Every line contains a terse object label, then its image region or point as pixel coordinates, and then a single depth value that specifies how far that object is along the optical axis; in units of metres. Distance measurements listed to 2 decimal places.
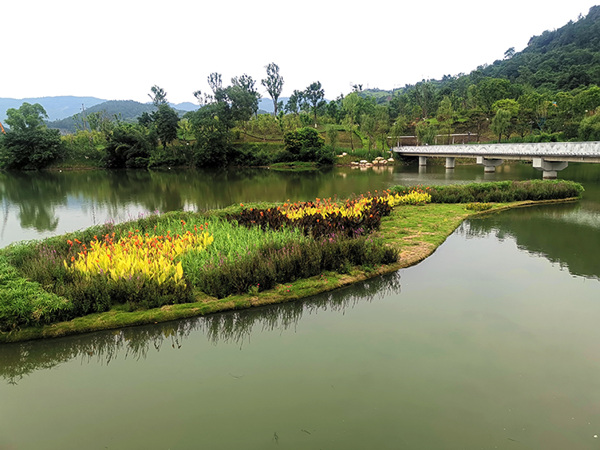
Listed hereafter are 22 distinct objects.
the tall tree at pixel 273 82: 67.44
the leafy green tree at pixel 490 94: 58.97
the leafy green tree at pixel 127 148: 51.33
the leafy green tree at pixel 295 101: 71.69
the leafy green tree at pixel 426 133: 50.88
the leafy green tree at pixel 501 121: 45.30
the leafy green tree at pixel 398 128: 53.84
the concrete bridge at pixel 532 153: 23.32
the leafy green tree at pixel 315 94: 69.50
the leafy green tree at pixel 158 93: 75.81
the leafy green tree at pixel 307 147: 47.81
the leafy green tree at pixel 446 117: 58.50
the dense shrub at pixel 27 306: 5.77
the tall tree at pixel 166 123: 54.19
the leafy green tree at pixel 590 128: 38.59
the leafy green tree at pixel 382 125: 57.38
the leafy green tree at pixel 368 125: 54.16
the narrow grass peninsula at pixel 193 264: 6.17
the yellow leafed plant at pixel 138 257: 6.96
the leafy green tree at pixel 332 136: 51.19
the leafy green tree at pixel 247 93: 59.19
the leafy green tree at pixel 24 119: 51.88
